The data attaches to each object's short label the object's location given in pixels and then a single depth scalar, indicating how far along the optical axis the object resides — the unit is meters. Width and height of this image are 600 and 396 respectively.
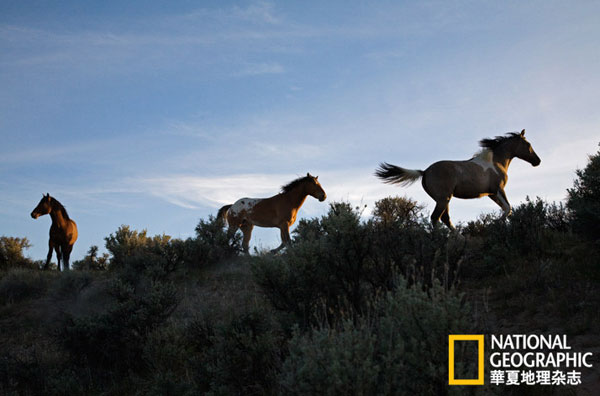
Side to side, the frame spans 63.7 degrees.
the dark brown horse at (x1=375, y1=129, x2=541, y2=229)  11.54
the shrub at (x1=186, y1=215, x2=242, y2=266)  13.96
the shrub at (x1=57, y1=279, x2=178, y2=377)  8.30
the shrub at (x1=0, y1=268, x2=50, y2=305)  12.89
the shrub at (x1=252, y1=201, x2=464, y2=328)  6.96
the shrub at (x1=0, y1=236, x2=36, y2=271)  19.42
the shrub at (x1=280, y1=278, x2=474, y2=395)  3.97
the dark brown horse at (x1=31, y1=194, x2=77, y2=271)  16.36
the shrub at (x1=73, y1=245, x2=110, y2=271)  17.52
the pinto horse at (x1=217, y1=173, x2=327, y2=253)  15.74
